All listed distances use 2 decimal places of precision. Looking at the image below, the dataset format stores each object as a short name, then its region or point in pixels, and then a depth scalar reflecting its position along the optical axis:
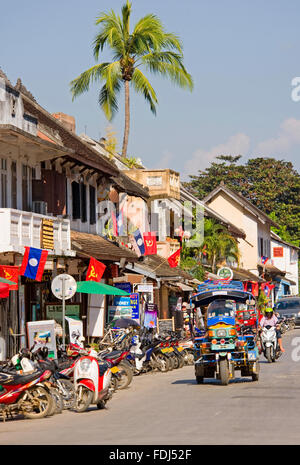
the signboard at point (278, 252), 92.75
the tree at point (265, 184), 100.94
